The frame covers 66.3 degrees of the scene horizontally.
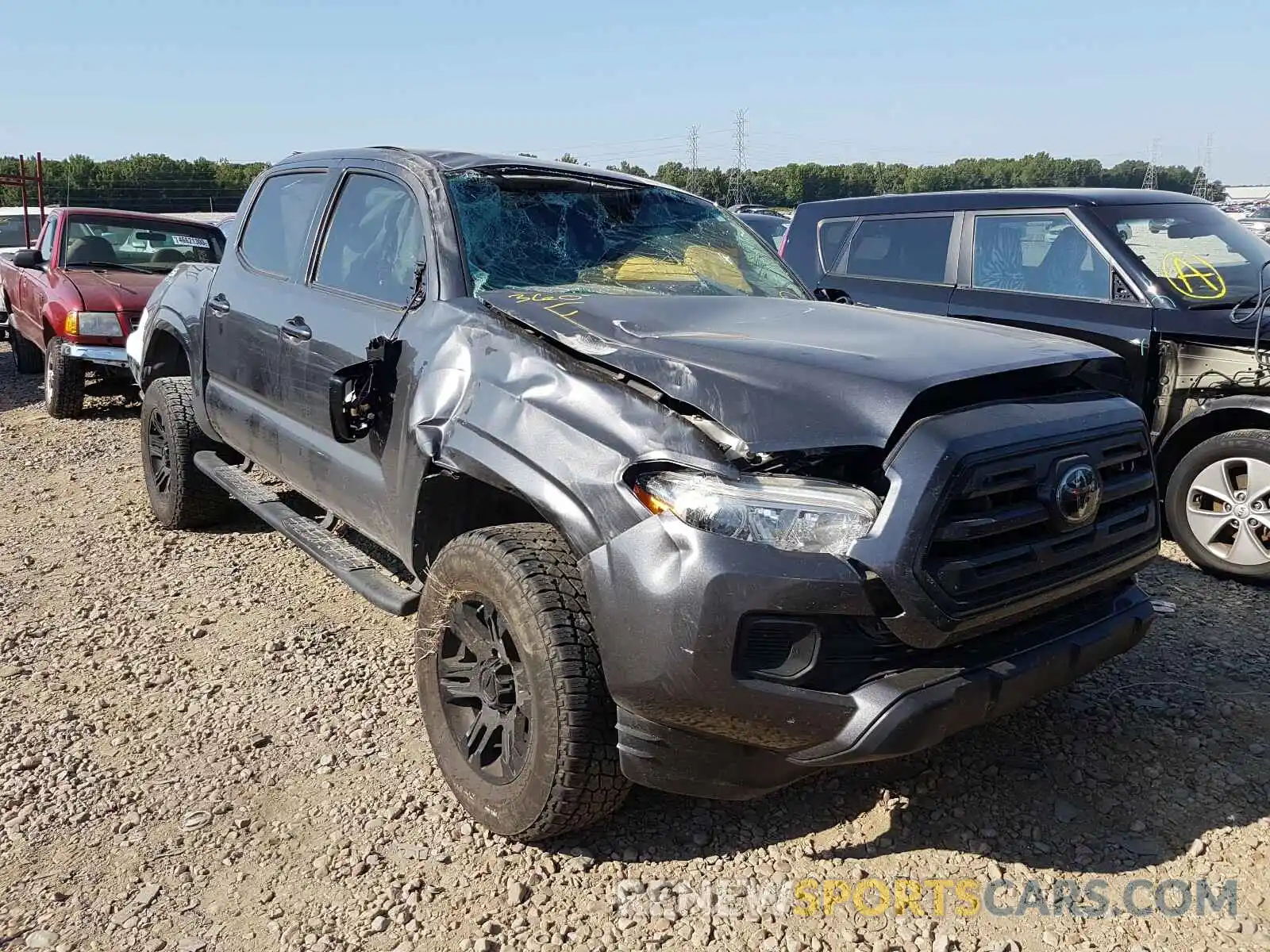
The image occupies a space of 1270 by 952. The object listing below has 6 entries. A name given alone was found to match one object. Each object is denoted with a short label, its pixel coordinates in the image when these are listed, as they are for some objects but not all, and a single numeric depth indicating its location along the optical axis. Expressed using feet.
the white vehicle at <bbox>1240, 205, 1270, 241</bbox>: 67.62
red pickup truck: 25.43
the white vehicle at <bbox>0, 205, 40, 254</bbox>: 44.45
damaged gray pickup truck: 7.05
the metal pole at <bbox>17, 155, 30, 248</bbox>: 41.68
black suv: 15.25
